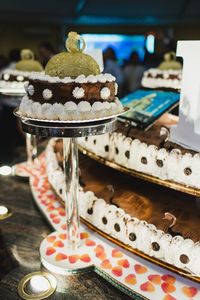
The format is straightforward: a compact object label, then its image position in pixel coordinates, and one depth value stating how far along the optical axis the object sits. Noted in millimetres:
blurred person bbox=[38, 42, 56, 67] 5105
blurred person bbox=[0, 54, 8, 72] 5902
